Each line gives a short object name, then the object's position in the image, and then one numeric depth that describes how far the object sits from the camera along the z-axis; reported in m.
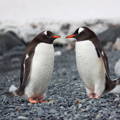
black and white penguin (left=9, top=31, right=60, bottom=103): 8.72
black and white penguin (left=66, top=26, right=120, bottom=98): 8.75
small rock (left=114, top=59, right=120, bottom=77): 12.80
